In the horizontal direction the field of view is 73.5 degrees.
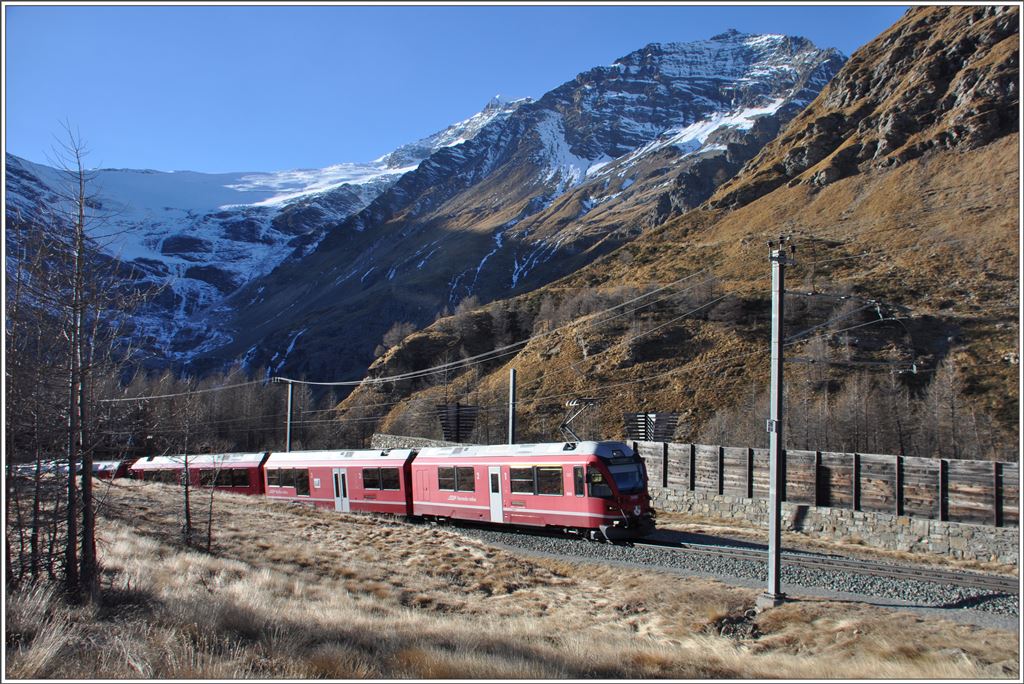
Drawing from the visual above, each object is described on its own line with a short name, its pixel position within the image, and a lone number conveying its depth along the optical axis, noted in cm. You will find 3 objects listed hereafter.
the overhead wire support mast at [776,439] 1391
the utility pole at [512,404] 3025
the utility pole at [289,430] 4275
